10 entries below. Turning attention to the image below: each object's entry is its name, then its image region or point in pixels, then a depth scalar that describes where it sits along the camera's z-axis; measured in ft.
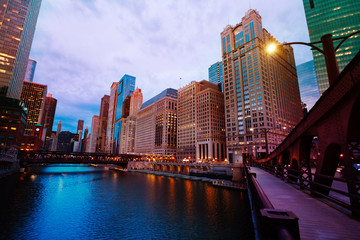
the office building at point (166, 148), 635.87
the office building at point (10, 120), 382.67
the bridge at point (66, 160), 355.89
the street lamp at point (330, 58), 33.76
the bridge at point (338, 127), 28.12
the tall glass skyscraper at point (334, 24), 360.69
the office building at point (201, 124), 495.82
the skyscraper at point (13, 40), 391.24
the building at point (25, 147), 634.43
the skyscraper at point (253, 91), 399.85
